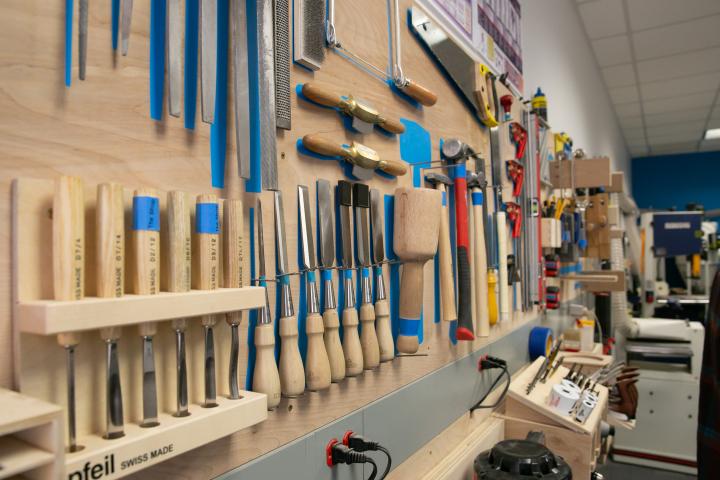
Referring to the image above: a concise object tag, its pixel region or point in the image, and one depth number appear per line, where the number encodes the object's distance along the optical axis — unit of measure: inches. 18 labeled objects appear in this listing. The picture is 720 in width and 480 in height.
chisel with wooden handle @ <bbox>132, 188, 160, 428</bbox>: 21.1
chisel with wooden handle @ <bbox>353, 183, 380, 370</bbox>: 37.2
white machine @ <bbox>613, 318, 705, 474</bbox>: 121.9
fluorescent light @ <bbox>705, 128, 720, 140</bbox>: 292.2
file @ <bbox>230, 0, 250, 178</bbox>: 27.5
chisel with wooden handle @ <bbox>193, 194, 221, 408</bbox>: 23.7
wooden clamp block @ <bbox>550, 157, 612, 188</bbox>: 104.8
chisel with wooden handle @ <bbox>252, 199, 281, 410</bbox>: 28.5
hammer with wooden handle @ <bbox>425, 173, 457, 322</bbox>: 47.1
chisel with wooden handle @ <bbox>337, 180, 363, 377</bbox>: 35.3
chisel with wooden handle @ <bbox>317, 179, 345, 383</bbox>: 33.7
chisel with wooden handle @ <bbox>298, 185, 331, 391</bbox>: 31.9
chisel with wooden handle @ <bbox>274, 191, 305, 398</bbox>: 30.2
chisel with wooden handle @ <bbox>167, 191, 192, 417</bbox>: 22.6
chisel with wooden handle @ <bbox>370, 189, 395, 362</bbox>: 38.8
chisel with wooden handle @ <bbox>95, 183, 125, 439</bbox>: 19.7
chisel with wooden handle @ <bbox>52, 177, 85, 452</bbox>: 18.5
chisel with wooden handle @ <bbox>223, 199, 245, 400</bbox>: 25.2
